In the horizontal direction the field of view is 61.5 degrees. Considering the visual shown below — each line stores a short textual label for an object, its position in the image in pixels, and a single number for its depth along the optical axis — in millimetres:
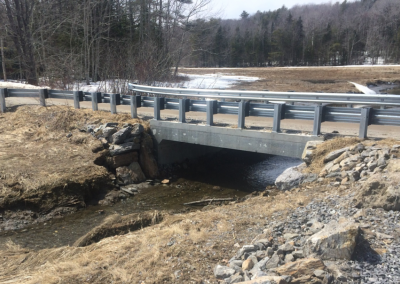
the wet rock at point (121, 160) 10617
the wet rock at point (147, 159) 11297
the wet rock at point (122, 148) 10688
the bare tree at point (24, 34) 22906
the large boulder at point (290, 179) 7297
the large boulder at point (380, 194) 4625
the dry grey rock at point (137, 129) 11130
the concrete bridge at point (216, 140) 8648
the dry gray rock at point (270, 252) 3926
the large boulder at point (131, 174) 10455
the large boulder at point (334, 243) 3604
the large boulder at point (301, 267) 3422
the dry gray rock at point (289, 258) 3737
